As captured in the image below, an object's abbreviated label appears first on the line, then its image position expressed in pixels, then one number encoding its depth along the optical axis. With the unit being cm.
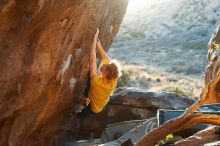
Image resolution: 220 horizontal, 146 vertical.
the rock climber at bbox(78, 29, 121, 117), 1070
